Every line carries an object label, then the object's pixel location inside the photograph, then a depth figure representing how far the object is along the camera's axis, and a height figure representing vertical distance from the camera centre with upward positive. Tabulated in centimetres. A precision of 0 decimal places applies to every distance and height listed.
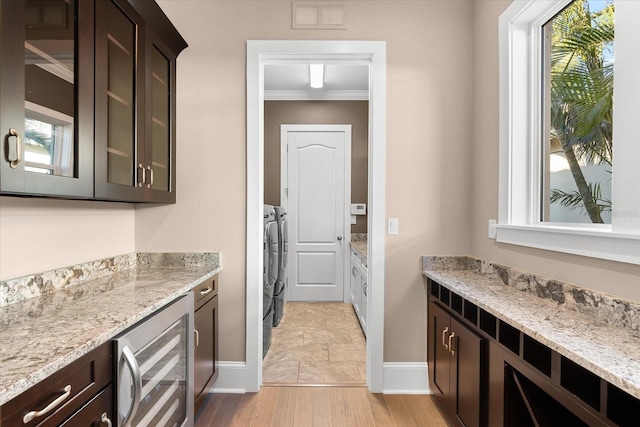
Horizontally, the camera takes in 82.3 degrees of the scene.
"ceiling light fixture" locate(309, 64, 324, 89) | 378 +151
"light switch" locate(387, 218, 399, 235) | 246 -9
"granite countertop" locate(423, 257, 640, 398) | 95 -38
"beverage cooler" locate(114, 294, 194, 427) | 123 -63
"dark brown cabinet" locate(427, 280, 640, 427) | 99 -60
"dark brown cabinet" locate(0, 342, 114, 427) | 84 -48
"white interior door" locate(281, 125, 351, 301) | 480 +10
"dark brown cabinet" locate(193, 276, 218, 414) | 202 -76
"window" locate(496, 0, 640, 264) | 126 +39
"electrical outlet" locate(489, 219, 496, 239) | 214 -9
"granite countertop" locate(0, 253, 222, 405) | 91 -37
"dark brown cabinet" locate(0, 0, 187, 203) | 110 +43
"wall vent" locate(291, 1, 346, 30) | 243 +131
